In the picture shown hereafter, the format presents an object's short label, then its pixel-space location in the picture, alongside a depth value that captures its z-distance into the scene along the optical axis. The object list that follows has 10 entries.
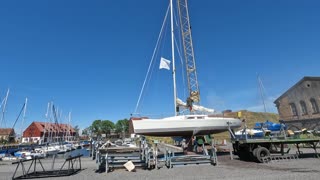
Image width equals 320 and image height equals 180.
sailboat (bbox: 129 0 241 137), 19.19
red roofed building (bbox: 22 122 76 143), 102.34
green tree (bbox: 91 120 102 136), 143.88
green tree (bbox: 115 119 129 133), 141.80
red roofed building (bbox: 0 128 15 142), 90.54
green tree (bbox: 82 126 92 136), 146.10
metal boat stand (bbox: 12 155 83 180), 13.54
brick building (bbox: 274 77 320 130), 38.75
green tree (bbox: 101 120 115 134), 143.50
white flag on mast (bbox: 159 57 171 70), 24.48
